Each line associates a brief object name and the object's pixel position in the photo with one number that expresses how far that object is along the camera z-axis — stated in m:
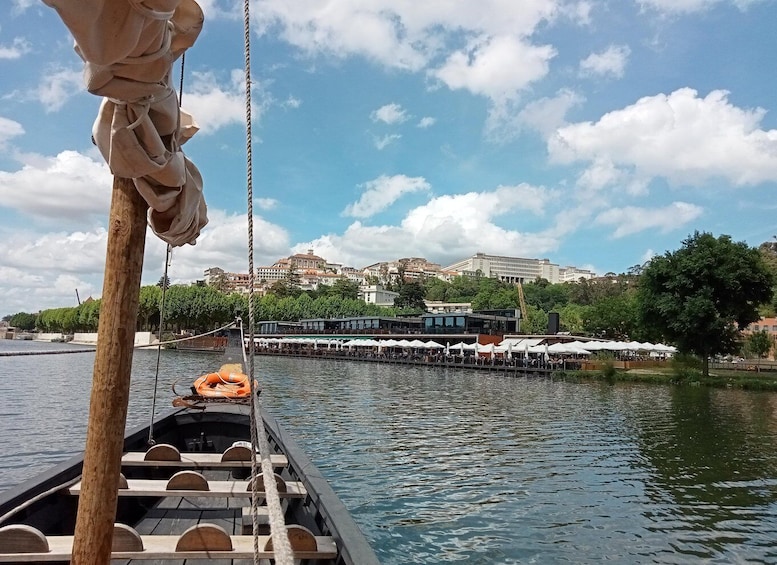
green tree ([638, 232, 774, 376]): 34.34
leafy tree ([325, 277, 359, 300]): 147.75
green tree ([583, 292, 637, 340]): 64.69
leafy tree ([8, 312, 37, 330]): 181.00
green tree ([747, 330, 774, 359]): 56.00
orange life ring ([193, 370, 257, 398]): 10.61
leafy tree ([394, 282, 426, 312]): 136.00
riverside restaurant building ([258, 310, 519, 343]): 64.88
